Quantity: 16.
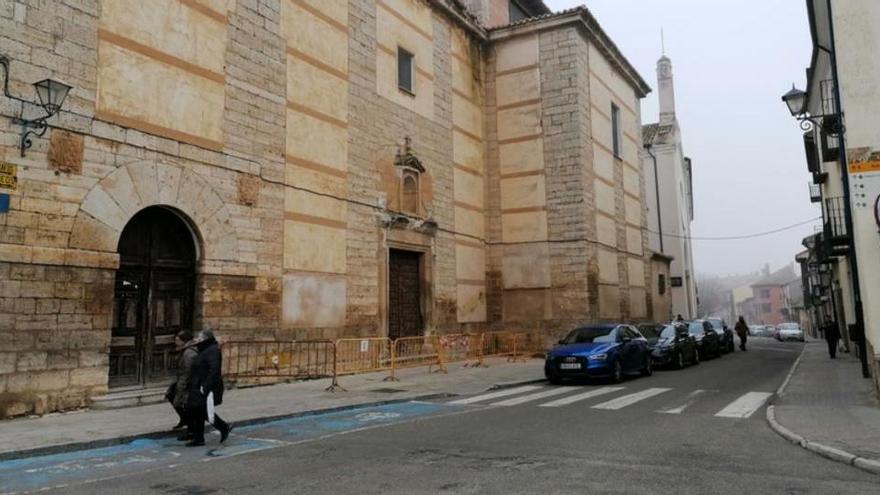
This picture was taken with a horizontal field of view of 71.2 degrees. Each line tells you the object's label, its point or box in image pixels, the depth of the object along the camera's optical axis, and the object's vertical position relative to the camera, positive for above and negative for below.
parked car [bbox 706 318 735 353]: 26.29 -0.95
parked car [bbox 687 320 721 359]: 22.55 -0.98
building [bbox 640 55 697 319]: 39.22 +7.02
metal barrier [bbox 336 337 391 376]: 15.05 -0.93
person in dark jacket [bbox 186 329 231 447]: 7.59 -0.79
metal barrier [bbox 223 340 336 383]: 12.67 -0.86
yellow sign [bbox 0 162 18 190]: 9.34 +2.28
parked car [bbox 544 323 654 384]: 14.20 -0.96
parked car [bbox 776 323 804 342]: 45.19 -1.67
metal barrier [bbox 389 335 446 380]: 16.56 -1.00
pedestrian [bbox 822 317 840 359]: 21.47 -0.90
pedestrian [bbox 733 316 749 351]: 29.41 -0.95
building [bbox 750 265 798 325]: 103.81 +1.88
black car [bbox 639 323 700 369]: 18.25 -0.97
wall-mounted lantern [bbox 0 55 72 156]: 9.51 +3.50
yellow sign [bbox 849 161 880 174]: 10.09 +2.32
